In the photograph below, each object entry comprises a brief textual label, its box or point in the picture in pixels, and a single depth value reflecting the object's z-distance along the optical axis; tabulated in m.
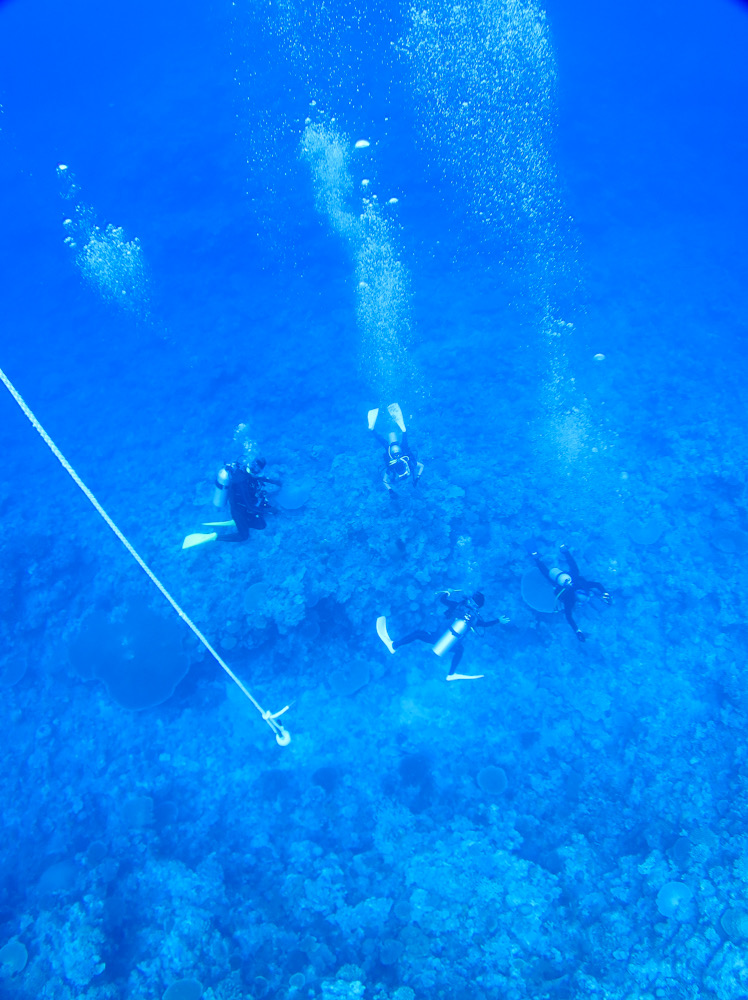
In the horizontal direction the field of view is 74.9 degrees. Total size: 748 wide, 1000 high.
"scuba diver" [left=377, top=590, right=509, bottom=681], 8.84
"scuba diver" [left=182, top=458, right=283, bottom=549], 8.66
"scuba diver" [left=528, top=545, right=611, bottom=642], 9.23
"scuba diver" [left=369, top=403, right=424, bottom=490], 10.75
